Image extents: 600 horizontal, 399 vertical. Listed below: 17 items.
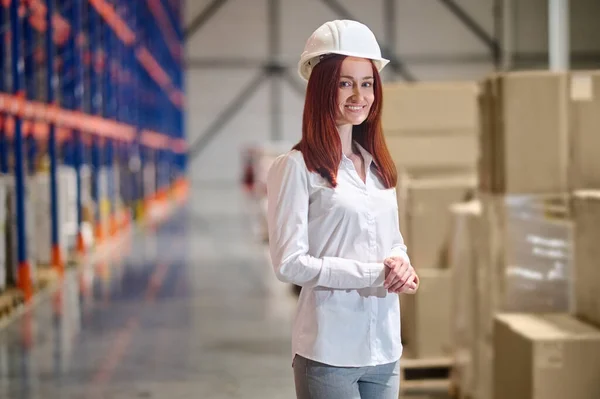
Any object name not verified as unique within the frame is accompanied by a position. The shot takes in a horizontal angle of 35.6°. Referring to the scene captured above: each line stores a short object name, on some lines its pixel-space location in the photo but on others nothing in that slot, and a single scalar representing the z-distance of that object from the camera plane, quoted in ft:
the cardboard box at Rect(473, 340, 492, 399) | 13.61
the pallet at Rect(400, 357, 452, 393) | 16.20
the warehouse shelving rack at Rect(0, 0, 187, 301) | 28.99
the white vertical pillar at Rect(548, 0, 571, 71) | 42.24
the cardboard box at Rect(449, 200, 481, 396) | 14.43
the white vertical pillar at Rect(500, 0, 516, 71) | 88.33
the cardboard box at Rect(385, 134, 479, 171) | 17.11
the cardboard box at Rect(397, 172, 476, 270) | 16.83
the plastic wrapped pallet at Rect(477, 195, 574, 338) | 13.12
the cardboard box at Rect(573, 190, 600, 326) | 11.82
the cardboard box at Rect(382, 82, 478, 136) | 16.74
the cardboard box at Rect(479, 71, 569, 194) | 13.01
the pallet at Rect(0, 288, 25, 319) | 25.26
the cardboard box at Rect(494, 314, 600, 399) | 11.25
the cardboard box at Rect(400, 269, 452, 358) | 16.75
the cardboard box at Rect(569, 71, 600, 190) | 12.84
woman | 7.57
